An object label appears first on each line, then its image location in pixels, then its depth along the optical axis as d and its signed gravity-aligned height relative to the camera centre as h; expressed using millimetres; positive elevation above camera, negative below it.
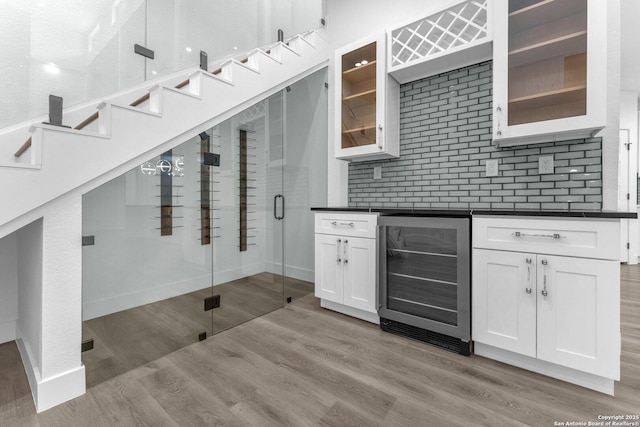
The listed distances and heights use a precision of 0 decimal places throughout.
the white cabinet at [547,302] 1505 -524
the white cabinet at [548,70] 1728 +918
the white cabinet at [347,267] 2426 -502
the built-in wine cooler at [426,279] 1923 -502
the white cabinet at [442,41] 2164 +1376
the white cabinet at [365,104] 2627 +1022
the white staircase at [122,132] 1370 +465
